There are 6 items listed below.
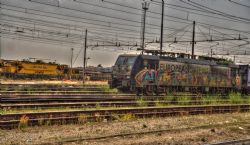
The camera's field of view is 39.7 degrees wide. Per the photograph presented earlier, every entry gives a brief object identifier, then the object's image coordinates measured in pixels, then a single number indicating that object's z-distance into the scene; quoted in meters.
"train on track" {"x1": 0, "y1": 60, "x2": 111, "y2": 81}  47.91
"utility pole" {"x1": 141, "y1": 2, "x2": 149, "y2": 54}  32.86
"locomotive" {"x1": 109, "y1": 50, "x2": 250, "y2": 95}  23.03
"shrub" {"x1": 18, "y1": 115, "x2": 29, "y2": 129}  11.13
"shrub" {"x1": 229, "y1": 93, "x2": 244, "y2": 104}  23.97
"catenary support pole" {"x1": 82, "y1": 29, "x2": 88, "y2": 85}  36.09
